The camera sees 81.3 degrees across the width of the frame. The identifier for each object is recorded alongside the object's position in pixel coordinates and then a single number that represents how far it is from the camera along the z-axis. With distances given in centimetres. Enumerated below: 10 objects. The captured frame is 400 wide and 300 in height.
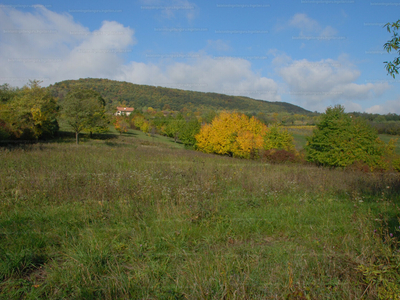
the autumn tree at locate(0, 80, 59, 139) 2555
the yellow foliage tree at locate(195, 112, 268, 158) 3044
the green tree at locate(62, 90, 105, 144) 2983
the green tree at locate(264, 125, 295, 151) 3147
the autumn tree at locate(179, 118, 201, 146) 4362
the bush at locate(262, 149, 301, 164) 2457
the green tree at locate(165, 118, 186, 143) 5118
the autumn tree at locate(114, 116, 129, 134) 5188
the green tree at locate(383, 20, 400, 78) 384
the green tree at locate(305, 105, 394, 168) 2502
